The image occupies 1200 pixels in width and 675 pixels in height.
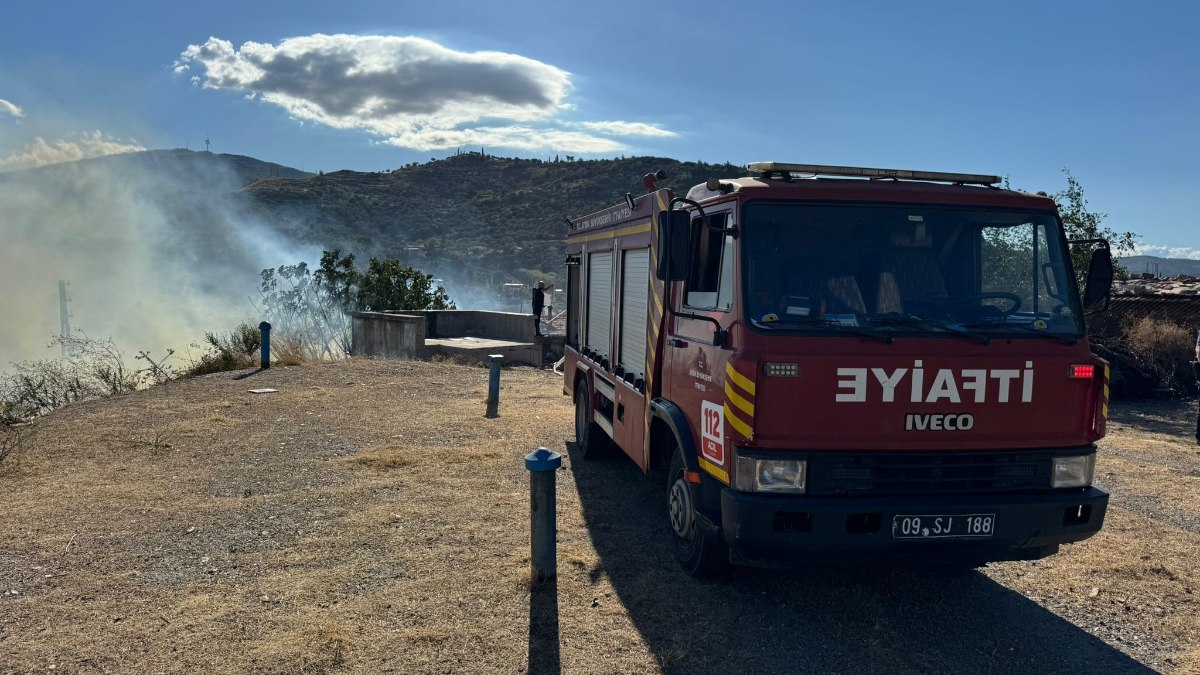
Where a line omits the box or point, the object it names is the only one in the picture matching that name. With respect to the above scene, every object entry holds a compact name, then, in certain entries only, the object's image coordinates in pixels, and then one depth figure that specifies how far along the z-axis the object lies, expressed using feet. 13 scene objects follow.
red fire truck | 13.46
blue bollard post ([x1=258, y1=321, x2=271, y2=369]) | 50.01
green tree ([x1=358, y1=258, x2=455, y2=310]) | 80.89
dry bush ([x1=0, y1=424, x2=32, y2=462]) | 27.91
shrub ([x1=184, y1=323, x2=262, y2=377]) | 49.62
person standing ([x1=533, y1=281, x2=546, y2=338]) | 40.06
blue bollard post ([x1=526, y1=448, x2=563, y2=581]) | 15.66
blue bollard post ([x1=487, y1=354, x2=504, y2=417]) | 38.32
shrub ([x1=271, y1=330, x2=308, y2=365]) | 53.06
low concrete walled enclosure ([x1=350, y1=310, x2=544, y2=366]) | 64.44
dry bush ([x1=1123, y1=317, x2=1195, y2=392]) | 47.98
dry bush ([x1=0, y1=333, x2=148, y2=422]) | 40.07
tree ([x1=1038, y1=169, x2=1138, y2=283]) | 49.73
